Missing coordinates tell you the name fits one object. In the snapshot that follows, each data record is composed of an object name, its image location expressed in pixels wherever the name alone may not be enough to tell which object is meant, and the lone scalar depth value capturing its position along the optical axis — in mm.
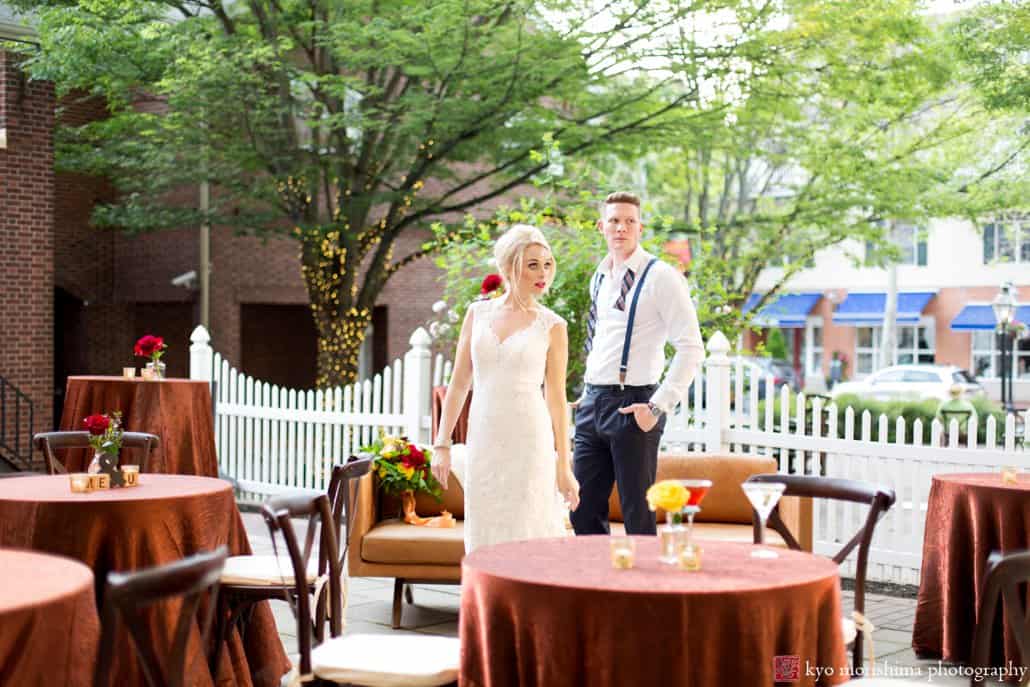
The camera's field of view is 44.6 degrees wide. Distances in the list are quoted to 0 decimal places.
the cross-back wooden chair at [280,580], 4723
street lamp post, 24609
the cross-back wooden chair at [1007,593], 3617
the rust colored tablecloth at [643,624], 3473
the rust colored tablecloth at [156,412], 10594
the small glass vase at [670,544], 3998
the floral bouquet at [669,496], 3848
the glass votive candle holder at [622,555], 3891
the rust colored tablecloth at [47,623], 3307
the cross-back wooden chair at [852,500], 4770
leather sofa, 7422
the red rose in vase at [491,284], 9789
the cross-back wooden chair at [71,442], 7223
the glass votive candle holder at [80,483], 5344
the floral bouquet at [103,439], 5582
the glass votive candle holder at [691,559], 3896
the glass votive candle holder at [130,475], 5598
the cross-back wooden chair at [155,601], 3234
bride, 5613
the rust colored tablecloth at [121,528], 5031
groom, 5863
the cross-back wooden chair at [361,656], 3991
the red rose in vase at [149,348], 10688
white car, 27734
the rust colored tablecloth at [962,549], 6328
